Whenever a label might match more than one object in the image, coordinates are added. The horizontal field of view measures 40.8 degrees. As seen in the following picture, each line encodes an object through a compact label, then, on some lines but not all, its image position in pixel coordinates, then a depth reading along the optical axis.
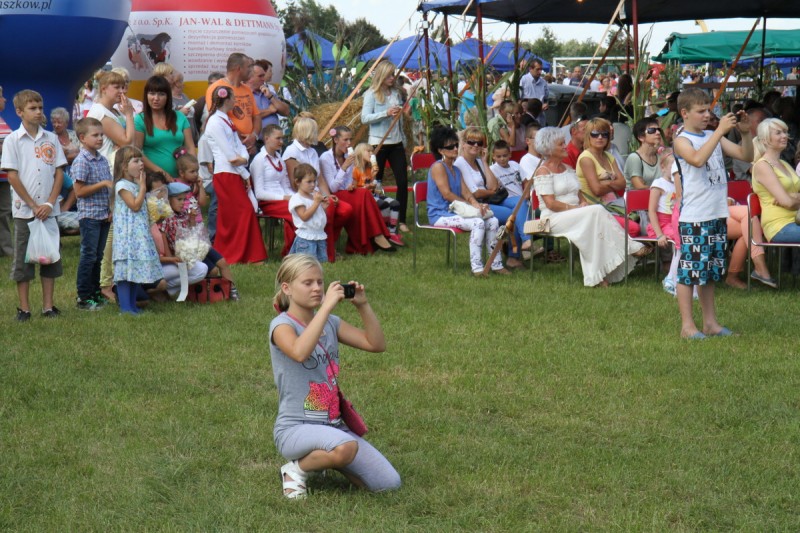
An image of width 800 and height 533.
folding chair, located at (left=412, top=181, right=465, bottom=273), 9.99
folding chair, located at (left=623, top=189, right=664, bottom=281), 8.73
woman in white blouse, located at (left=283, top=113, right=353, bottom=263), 10.41
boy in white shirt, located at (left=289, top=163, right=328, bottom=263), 9.41
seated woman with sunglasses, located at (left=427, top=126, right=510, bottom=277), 9.76
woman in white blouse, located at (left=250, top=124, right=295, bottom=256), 10.28
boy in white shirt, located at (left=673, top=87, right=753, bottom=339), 6.91
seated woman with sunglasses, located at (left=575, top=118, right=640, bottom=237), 9.59
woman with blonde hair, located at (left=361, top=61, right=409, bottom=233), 12.15
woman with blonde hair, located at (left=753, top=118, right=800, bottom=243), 7.94
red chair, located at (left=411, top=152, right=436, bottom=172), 11.45
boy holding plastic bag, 7.53
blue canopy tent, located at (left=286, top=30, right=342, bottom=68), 19.19
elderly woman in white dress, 9.17
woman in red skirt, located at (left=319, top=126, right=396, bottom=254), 10.85
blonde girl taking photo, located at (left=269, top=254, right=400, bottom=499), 4.29
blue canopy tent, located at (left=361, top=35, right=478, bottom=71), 24.80
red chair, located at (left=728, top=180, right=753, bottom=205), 9.25
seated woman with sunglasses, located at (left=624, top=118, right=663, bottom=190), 9.68
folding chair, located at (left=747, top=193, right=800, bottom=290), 8.44
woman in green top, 9.04
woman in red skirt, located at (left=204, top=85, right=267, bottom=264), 10.04
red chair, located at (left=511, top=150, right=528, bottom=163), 12.95
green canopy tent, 21.41
